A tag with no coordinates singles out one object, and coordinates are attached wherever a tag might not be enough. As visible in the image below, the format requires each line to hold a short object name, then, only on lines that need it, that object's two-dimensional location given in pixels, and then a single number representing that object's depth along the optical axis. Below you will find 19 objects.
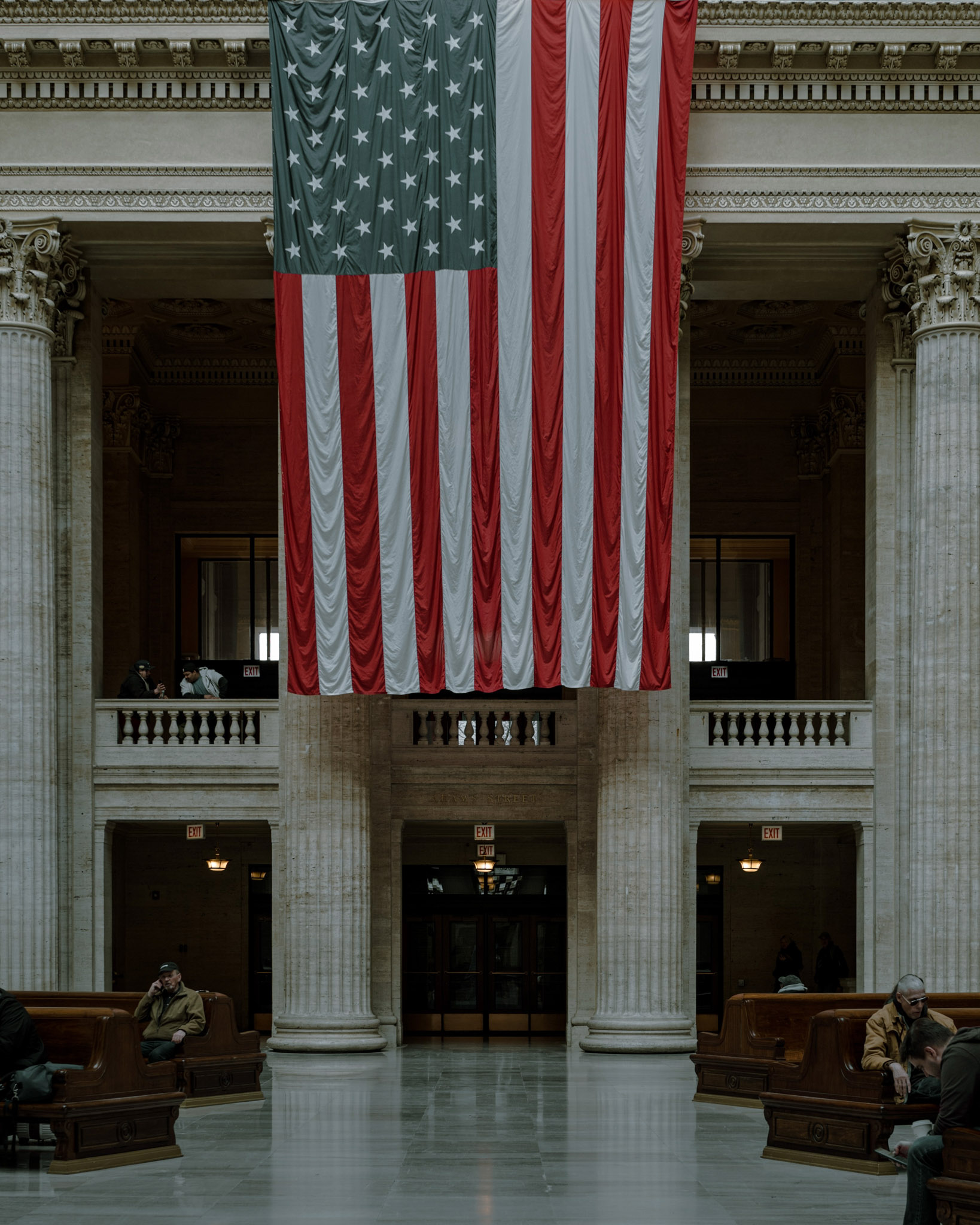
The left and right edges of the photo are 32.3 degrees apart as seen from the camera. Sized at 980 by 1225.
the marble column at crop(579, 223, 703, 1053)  20.84
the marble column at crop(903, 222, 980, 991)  20.31
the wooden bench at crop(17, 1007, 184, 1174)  11.84
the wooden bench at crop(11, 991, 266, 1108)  15.84
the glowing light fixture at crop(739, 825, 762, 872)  25.53
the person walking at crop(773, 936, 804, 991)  24.89
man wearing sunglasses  11.60
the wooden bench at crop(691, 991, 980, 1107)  16.08
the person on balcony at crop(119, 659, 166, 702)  22.55
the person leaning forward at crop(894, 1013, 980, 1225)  8.67
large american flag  19.92
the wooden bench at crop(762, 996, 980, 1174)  12.01
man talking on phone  15.05
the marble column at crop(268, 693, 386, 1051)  20.80
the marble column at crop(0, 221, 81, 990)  20.41
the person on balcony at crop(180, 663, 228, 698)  22.95
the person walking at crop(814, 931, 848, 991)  24.25
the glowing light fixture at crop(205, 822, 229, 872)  26.55
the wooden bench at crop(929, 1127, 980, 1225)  8.74
